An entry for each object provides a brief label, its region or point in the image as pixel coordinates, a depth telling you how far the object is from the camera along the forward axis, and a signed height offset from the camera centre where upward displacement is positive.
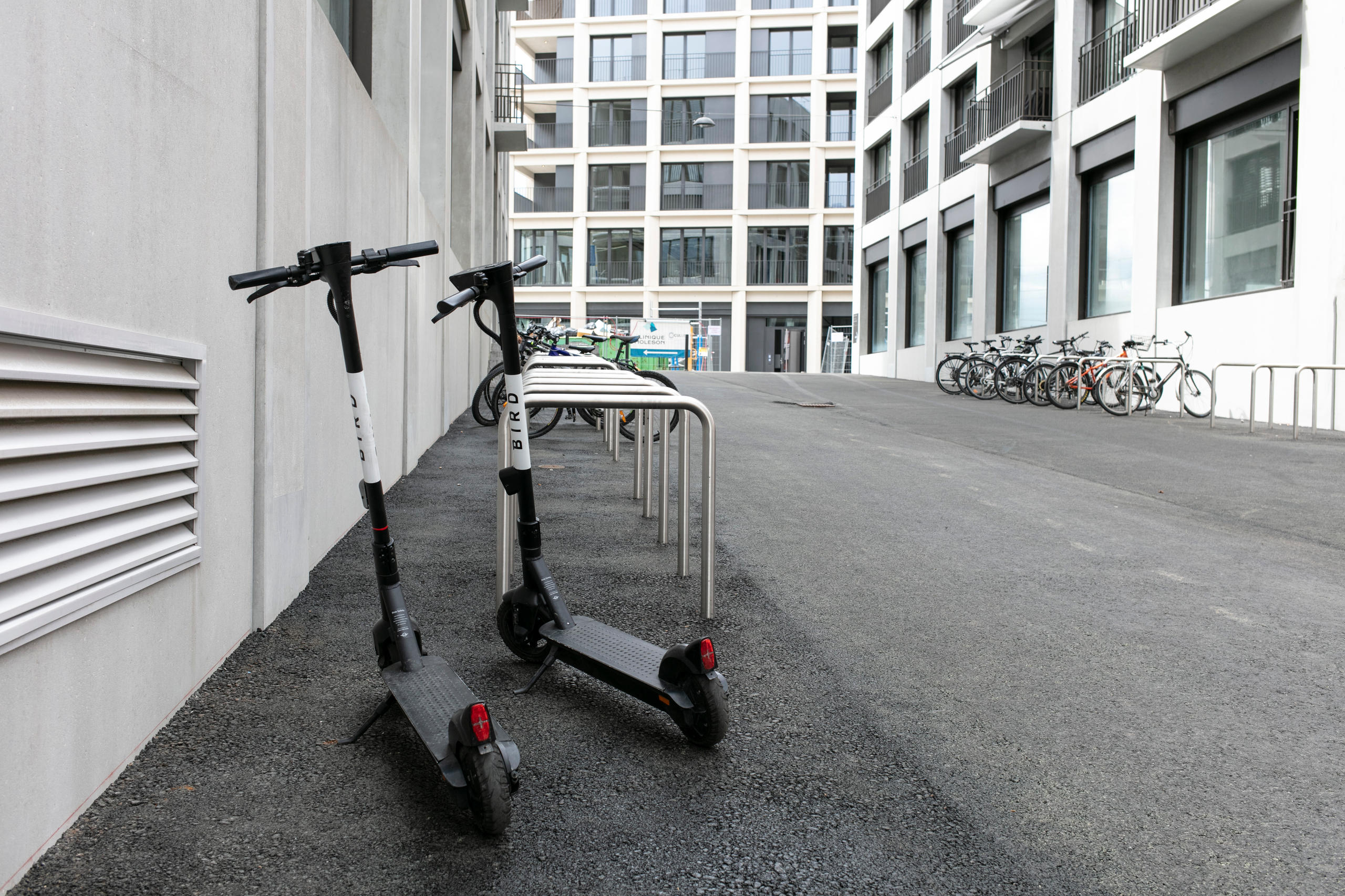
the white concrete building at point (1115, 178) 13.23 +3.91
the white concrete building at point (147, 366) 1.96 +0.07
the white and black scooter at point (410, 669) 2.15 -0.70
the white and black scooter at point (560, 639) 2.69 -0.71
